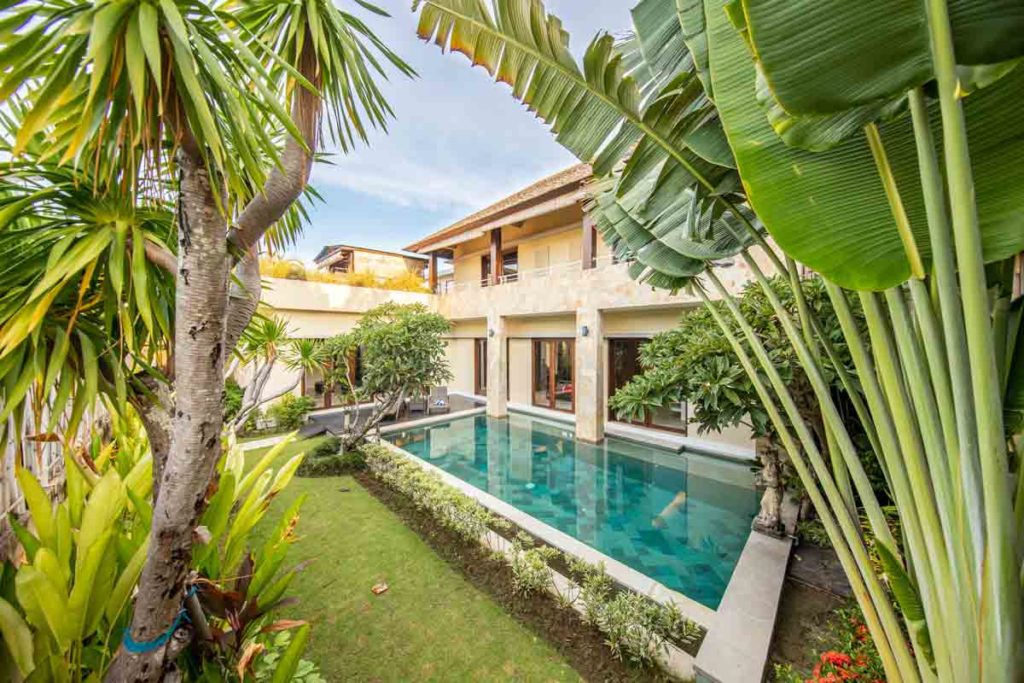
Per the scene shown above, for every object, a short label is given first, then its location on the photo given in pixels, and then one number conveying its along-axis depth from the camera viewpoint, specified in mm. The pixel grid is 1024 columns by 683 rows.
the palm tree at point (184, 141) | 1342
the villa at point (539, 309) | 10828
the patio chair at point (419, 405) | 14297
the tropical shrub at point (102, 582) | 1869
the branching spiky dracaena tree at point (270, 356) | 4031
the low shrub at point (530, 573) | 4008
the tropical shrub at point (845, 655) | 2408
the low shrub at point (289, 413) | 11734
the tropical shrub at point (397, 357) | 9039
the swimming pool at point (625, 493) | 5113
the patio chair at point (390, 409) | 8919
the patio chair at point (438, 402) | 14219
